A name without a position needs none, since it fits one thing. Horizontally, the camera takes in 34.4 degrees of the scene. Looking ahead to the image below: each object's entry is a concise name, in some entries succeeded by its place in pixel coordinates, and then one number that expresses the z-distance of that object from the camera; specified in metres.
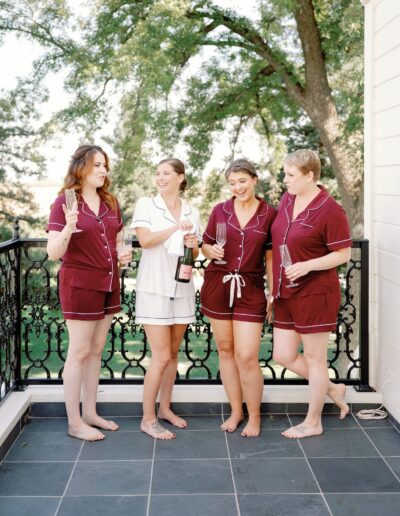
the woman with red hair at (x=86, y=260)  3.39
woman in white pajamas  3.51
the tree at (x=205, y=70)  9.99
